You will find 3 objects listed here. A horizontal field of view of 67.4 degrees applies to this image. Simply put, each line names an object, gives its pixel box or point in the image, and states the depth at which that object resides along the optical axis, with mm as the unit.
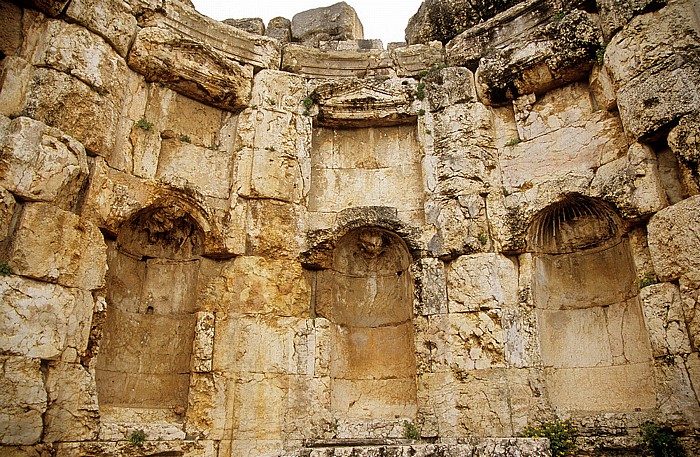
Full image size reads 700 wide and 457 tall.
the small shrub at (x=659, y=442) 5340
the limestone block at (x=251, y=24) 8898
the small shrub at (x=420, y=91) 8422
